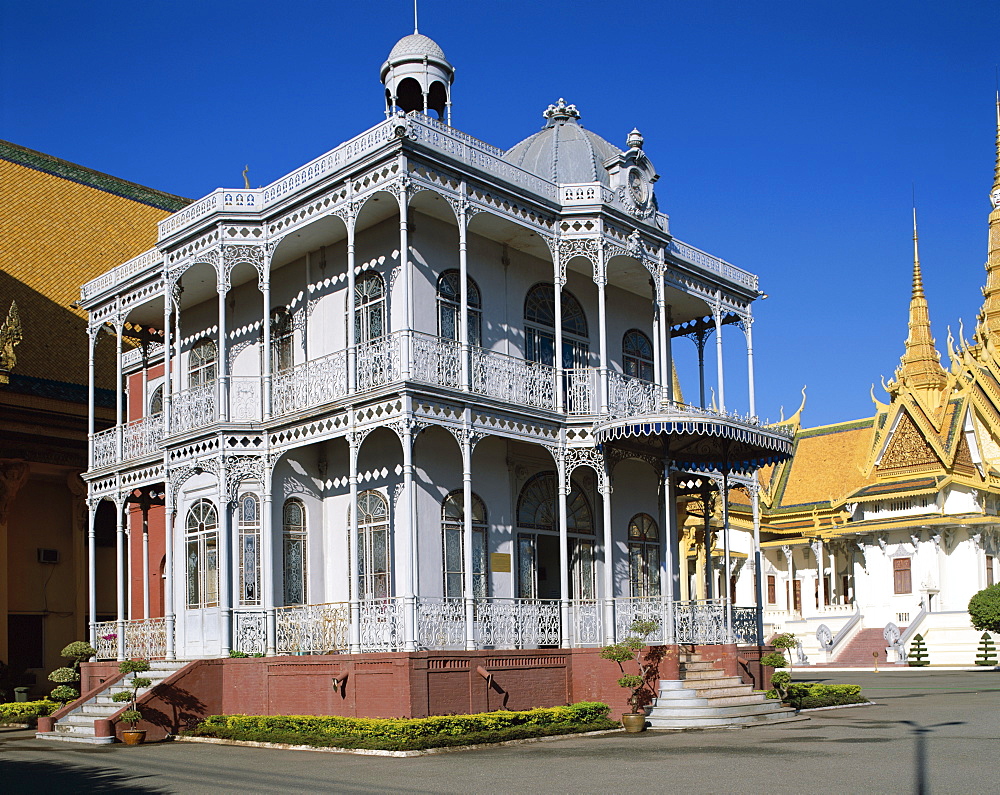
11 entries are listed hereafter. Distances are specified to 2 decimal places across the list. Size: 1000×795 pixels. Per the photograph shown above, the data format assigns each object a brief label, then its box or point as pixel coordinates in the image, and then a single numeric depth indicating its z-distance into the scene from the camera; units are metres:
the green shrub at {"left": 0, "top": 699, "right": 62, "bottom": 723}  23.92
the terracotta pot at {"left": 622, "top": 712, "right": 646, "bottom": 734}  19.33
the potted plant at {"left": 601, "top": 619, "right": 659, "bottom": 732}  19.39
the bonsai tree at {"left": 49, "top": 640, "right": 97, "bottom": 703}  24.48
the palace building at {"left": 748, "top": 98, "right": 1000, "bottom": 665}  48.78
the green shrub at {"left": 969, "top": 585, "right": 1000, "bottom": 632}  42.22
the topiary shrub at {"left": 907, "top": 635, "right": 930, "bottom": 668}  45.12
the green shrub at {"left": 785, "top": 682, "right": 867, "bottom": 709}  23.75
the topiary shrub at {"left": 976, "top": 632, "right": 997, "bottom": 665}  44.19
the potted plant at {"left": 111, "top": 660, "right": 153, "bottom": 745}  19.95
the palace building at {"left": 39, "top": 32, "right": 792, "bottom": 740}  20.31
